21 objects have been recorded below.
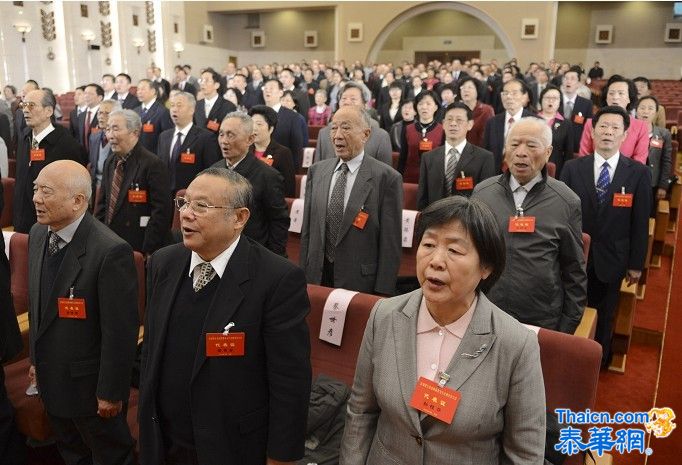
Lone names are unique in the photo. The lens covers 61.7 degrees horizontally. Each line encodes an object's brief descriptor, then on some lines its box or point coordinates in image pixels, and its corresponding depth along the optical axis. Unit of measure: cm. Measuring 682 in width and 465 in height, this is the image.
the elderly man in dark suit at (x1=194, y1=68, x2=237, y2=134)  621
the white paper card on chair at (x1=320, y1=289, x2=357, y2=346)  235
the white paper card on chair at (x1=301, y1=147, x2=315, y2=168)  558
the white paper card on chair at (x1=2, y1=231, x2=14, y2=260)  331
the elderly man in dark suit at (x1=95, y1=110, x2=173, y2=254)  337
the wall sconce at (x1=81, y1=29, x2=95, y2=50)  1594
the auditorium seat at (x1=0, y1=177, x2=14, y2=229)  483
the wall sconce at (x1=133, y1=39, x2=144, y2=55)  1788
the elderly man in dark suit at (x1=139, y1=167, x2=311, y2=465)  166
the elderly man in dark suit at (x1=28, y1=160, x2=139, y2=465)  211
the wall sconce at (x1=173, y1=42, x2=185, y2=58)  2017
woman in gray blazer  134
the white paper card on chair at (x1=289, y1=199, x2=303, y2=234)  370
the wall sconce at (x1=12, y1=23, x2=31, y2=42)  1373
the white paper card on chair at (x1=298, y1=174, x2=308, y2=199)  433
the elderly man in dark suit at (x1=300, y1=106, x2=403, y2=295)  283
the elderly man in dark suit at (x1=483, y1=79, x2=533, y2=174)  489
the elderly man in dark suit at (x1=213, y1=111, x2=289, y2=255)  305
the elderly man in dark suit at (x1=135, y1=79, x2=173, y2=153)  555
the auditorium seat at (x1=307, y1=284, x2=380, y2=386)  233
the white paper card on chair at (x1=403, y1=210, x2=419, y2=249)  360
